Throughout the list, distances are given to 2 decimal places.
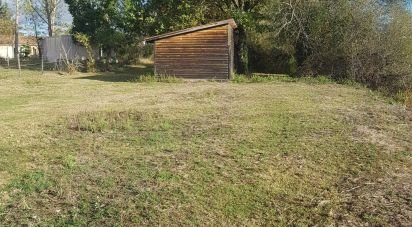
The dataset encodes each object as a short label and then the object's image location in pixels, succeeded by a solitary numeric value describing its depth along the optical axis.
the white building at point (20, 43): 49.51
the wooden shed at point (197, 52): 18.66
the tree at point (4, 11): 47.92
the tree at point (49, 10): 38.72
